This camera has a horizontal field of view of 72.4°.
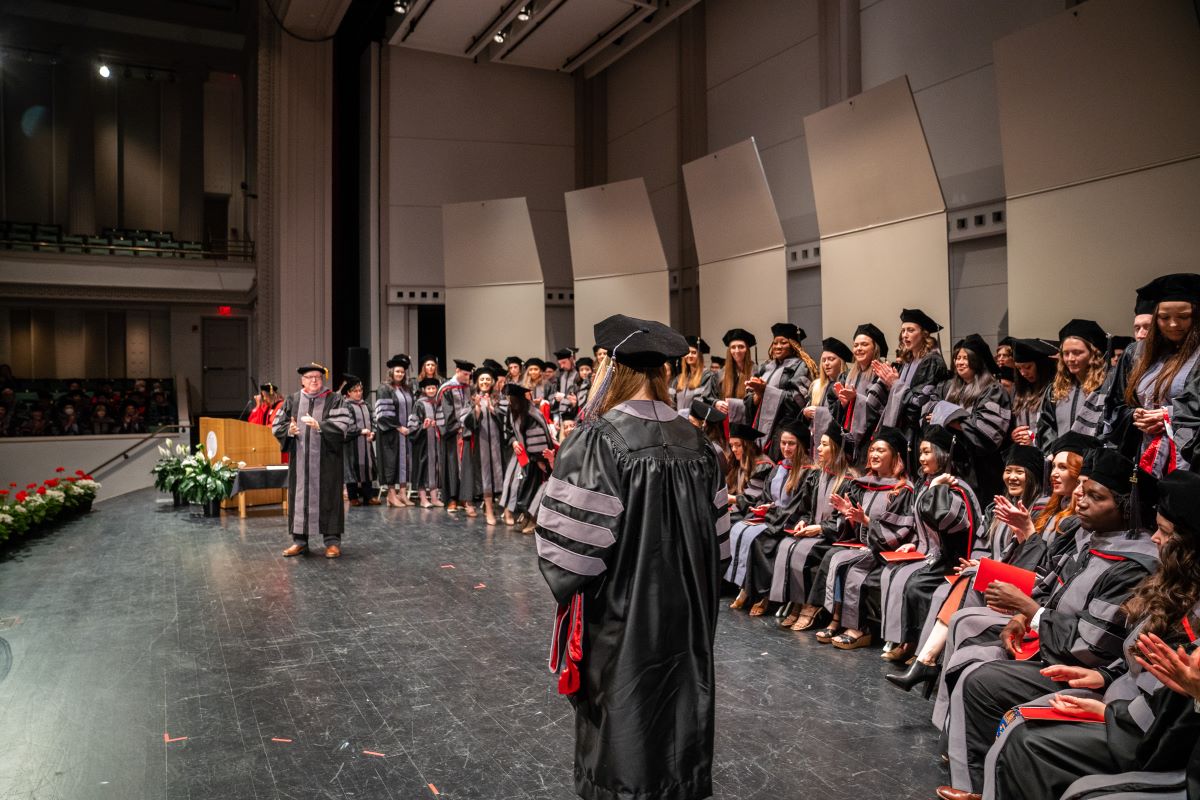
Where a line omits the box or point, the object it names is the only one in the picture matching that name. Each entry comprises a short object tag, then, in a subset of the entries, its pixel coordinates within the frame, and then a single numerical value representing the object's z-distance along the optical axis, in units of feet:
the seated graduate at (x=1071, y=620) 8.95
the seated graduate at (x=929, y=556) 14.03
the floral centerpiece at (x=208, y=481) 32.19
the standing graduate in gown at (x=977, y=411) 16.96
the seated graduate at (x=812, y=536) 16.66
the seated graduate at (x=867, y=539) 15.19
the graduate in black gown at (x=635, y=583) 7.04
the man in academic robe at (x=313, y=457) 23.52
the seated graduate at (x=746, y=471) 19.49
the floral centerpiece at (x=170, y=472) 34.24
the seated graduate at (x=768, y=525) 17.85
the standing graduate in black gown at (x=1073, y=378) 15.30
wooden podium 32.40
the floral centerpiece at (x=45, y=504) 26.81
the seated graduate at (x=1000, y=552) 11.91
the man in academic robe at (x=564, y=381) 31.96
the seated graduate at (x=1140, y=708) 6.92
